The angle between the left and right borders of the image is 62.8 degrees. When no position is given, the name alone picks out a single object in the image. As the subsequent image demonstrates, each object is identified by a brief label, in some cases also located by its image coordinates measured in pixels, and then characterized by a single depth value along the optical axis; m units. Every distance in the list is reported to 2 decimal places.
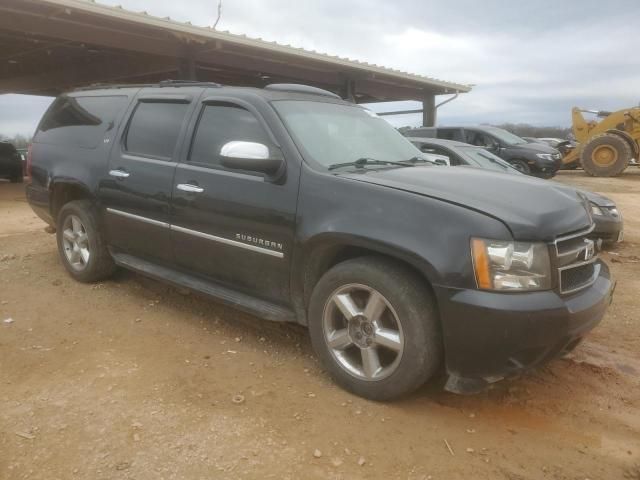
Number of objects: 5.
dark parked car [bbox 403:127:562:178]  13.88
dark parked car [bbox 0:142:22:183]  16.05
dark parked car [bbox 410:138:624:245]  6.41
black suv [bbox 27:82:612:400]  2.55
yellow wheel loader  17.39
